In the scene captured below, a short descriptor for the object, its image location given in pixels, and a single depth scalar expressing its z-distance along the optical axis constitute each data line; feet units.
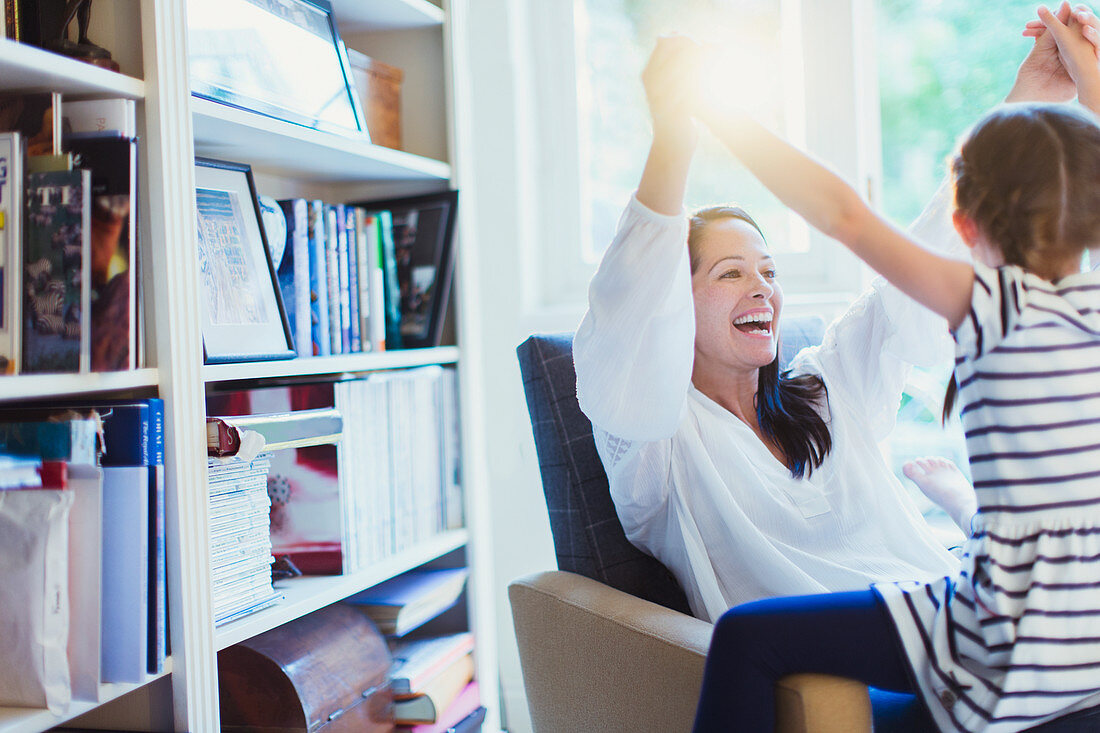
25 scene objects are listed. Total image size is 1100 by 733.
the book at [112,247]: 3.51
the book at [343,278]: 5.30
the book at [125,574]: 3.59
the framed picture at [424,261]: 5.78
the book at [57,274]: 3.39
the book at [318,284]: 5.11
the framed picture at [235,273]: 4.39
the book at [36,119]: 3.50
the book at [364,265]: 5.49
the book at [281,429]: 4.04
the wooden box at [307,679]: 4.40
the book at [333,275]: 5.22
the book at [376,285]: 5.57
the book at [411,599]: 5.29
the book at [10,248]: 3.33
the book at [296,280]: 4.97
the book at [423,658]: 5.24
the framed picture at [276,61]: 4.36
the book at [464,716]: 5.37
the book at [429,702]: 5.27
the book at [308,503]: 4.95
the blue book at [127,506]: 3.59
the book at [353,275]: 5.39
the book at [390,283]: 5.70
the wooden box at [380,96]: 5.64
